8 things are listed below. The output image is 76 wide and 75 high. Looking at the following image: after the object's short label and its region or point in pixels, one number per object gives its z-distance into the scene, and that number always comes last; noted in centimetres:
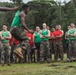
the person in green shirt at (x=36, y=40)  1512
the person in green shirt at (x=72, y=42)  1462
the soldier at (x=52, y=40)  1555
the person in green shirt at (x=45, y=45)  1462
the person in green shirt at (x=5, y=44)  1365
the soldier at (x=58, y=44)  1541
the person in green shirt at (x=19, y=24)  1088
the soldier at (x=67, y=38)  1513
